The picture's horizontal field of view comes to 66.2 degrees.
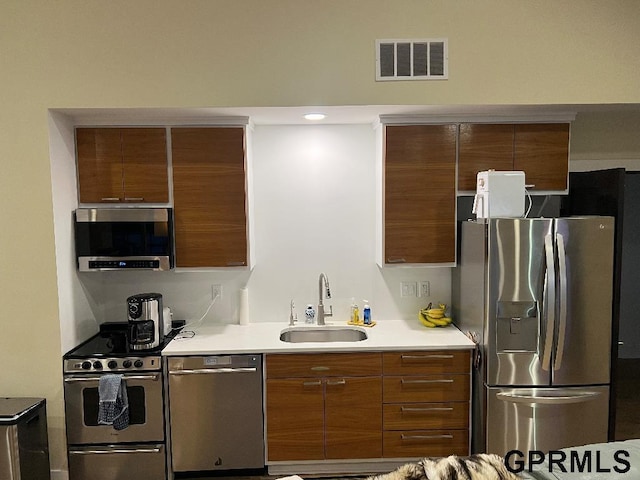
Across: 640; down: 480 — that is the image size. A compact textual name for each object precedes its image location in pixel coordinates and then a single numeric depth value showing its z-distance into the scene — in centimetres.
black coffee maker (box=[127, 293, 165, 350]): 321
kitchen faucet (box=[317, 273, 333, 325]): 373
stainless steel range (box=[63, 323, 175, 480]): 312
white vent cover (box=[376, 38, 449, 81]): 303
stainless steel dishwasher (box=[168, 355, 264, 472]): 318
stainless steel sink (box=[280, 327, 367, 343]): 371
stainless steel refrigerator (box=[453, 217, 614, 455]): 295
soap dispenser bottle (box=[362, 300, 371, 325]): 375
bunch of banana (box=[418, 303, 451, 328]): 362
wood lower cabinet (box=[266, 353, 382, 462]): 323
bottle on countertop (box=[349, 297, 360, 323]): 379
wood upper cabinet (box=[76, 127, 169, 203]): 334
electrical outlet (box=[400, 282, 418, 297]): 389
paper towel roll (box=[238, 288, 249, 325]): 378
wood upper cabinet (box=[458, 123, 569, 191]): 338
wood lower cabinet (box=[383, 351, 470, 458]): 324
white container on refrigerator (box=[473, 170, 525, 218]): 308
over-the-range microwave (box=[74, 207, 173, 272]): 333
